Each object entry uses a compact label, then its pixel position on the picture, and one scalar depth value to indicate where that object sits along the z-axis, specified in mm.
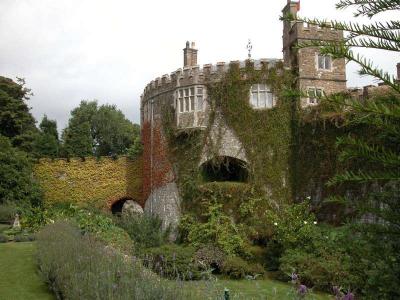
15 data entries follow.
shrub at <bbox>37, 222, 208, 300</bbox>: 5898
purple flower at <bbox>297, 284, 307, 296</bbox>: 4289
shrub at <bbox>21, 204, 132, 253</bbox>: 14320
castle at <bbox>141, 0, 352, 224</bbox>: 20344
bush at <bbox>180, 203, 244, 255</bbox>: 18047
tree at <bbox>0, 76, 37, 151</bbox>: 29016
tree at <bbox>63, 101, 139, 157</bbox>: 51825
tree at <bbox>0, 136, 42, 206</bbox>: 23875
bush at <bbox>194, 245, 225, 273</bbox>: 16875
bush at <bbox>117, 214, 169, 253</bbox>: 19203
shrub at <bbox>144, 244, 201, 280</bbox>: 15541
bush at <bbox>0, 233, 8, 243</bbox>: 16562
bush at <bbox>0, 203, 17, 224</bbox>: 21266
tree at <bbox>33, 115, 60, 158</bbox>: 33278
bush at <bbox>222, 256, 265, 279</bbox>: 16031
